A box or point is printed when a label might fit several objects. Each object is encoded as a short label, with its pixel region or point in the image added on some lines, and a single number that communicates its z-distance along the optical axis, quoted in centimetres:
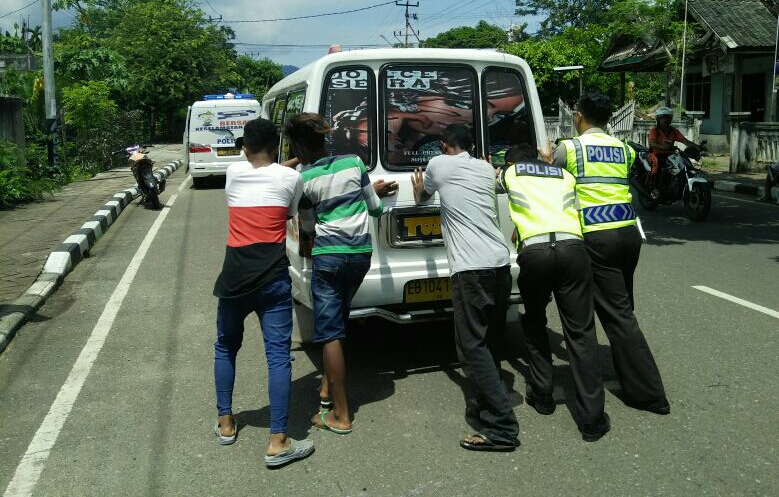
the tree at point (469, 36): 7262
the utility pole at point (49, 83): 1898
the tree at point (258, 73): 8601
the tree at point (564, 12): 6044
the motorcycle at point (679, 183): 1123
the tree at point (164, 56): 4369
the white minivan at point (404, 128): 480
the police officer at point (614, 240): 436
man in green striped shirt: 417
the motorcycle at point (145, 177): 1441
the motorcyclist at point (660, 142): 1159
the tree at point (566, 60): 3575
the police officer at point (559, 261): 409
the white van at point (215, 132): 1841
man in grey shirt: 405
